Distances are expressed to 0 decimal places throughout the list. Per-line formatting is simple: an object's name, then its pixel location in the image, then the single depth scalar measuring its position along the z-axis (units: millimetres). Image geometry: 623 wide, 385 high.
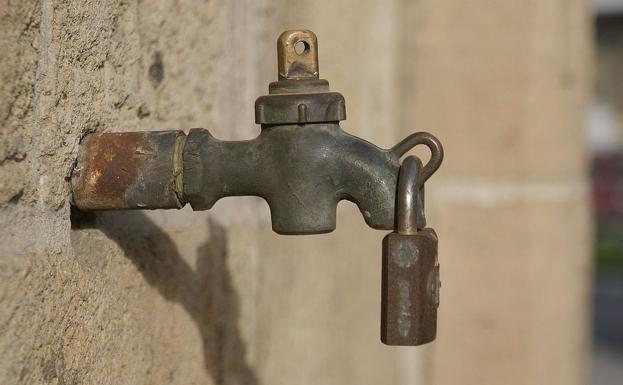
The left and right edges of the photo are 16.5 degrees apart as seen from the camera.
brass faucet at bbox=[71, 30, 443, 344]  772
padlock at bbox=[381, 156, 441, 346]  761
